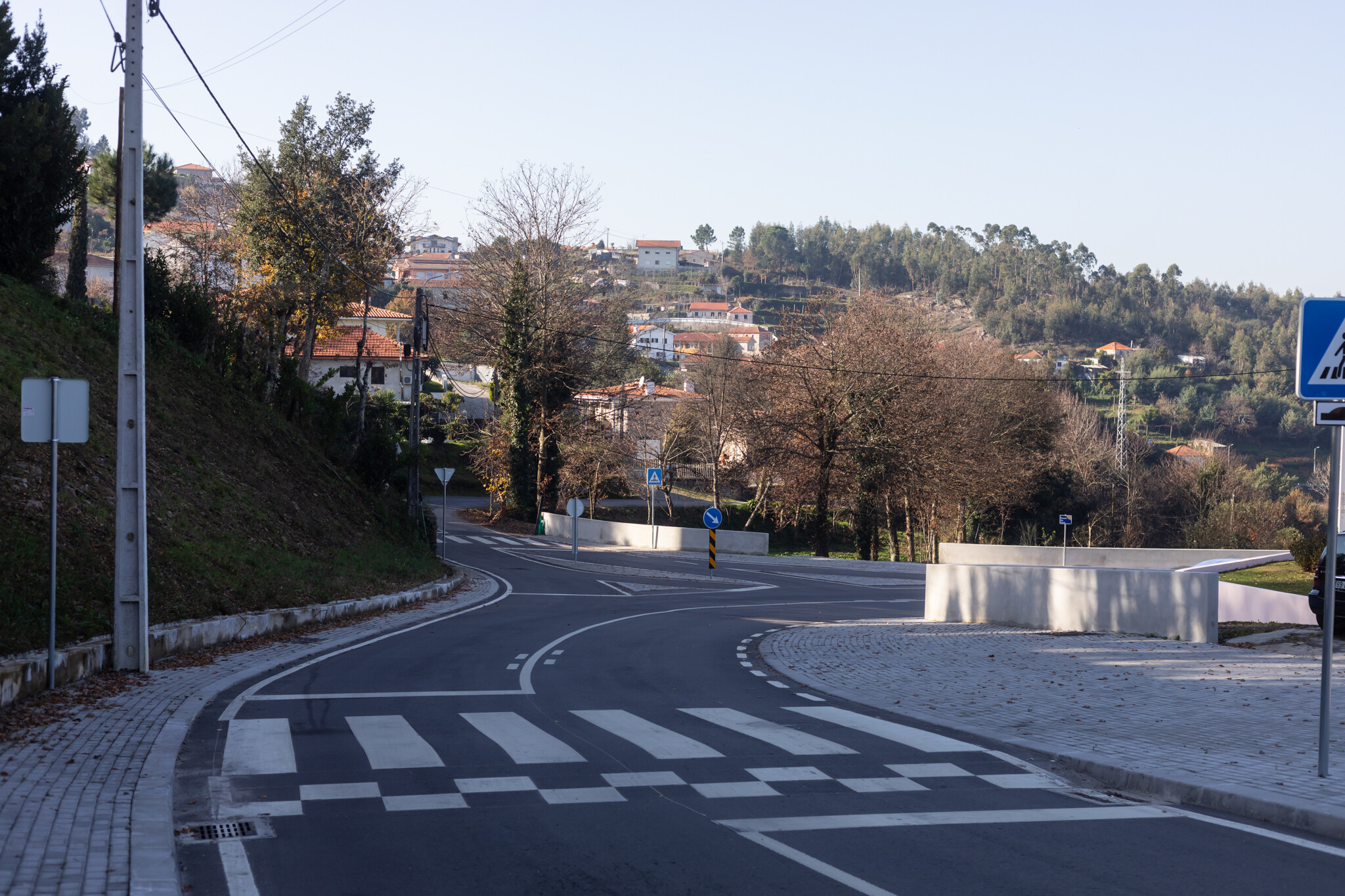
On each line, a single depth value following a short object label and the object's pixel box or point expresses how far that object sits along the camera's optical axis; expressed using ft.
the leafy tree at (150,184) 149.28
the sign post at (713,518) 115.75
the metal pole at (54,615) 30.55
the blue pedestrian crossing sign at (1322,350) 22.76
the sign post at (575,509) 115.55
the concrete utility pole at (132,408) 36.45
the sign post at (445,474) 114.62
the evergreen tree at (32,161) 76.28
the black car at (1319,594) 51.26
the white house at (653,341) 196.24
